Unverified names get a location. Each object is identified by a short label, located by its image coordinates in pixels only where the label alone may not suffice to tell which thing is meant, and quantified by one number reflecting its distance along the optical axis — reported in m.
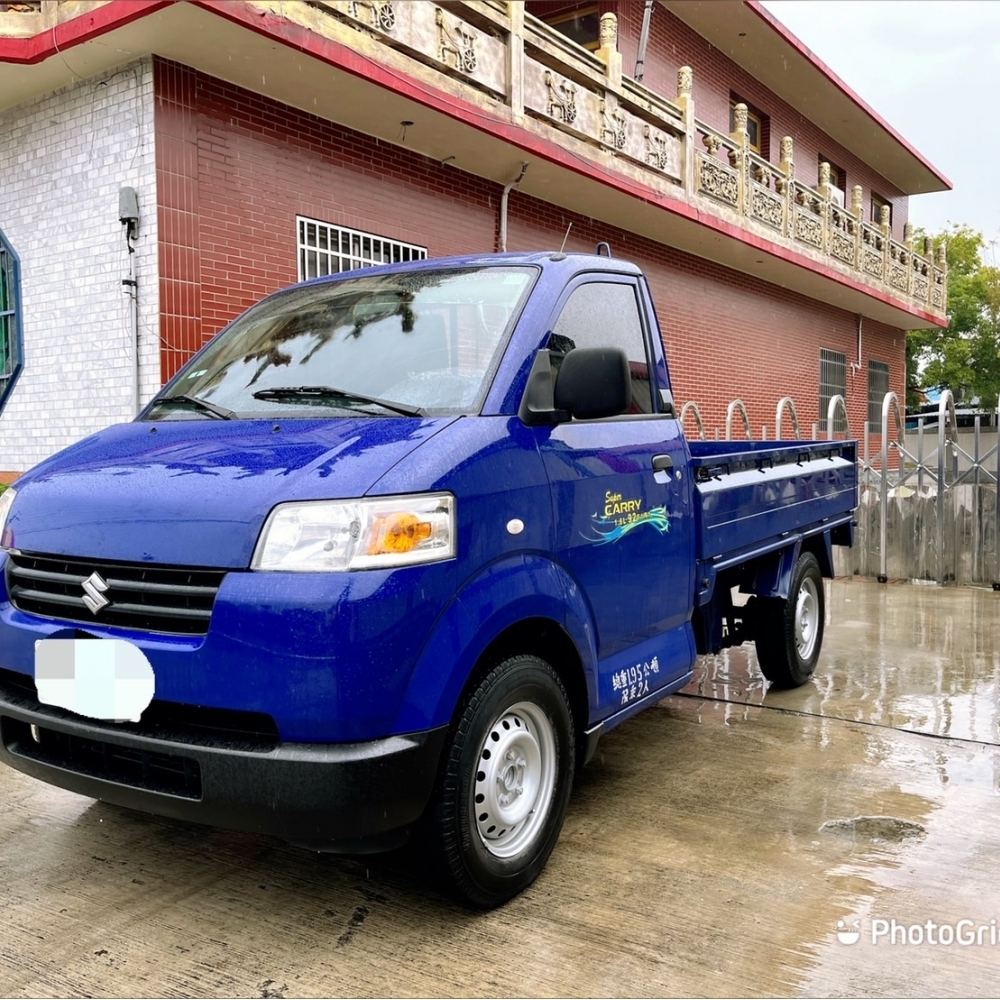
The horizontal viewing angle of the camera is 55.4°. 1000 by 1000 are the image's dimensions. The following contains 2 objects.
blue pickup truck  2.56
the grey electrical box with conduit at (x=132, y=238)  7.38
